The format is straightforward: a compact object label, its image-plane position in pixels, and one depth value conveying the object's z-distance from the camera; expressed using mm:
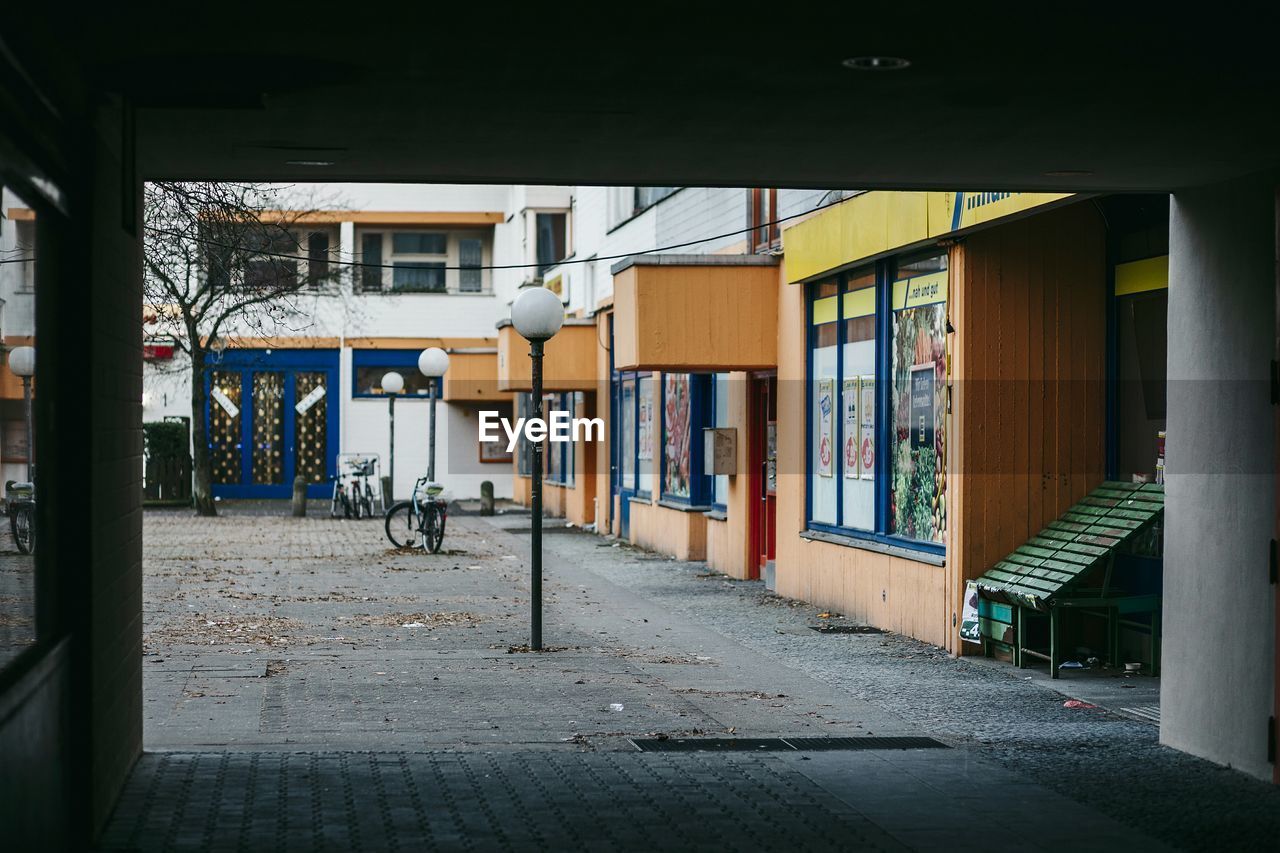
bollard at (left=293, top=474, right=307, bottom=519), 31641
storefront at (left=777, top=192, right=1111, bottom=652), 12383
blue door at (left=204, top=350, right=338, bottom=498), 39656
